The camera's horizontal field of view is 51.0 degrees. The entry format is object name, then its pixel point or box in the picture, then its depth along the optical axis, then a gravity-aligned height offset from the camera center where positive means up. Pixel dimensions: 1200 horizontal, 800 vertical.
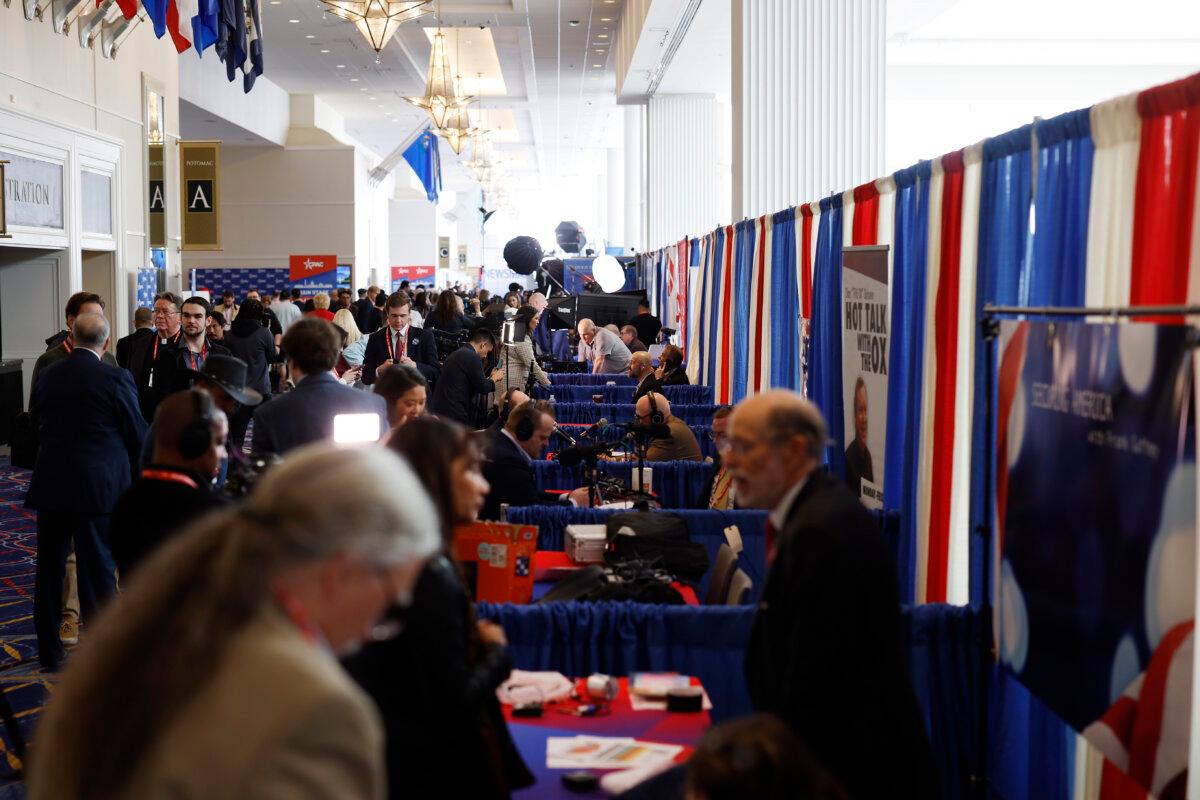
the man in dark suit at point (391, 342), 8.26 -0.22
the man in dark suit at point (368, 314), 16.25 -0.07
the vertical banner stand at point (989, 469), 2.84 -0.40
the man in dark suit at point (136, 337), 7.47 -0.18
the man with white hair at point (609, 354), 12.85 -0.45
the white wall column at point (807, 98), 8.31 +1.46
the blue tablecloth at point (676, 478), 7.23 -0.97
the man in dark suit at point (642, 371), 8.87 -0.47
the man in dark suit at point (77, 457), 5.20 -0.62
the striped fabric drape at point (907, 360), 4.45 -0.18
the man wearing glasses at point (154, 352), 6.78 -0.24
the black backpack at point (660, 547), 4.81 -0.92
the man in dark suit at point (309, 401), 4.40 -0.33
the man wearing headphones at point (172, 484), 3.12 -0.44
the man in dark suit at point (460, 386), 8.42 -0.51
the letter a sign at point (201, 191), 15.84 +1.48
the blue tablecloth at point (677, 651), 3.93 -1.10
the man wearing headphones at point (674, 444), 7.46 -0.80
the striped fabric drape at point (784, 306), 6.90 +0.03
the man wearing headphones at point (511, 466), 5.84 -0.73
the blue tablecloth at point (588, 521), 5.66 -0.95
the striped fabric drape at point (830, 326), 5.66 -0.07
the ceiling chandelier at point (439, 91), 13.92 +2.55
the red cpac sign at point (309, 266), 26.27 +0.89
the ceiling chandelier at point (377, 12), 9.45 +2.24
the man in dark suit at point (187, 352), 6.72 -0.24
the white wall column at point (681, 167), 18.09 +2.10
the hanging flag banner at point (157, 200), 13.80 +1.19
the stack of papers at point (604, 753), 2.76 -0.99
